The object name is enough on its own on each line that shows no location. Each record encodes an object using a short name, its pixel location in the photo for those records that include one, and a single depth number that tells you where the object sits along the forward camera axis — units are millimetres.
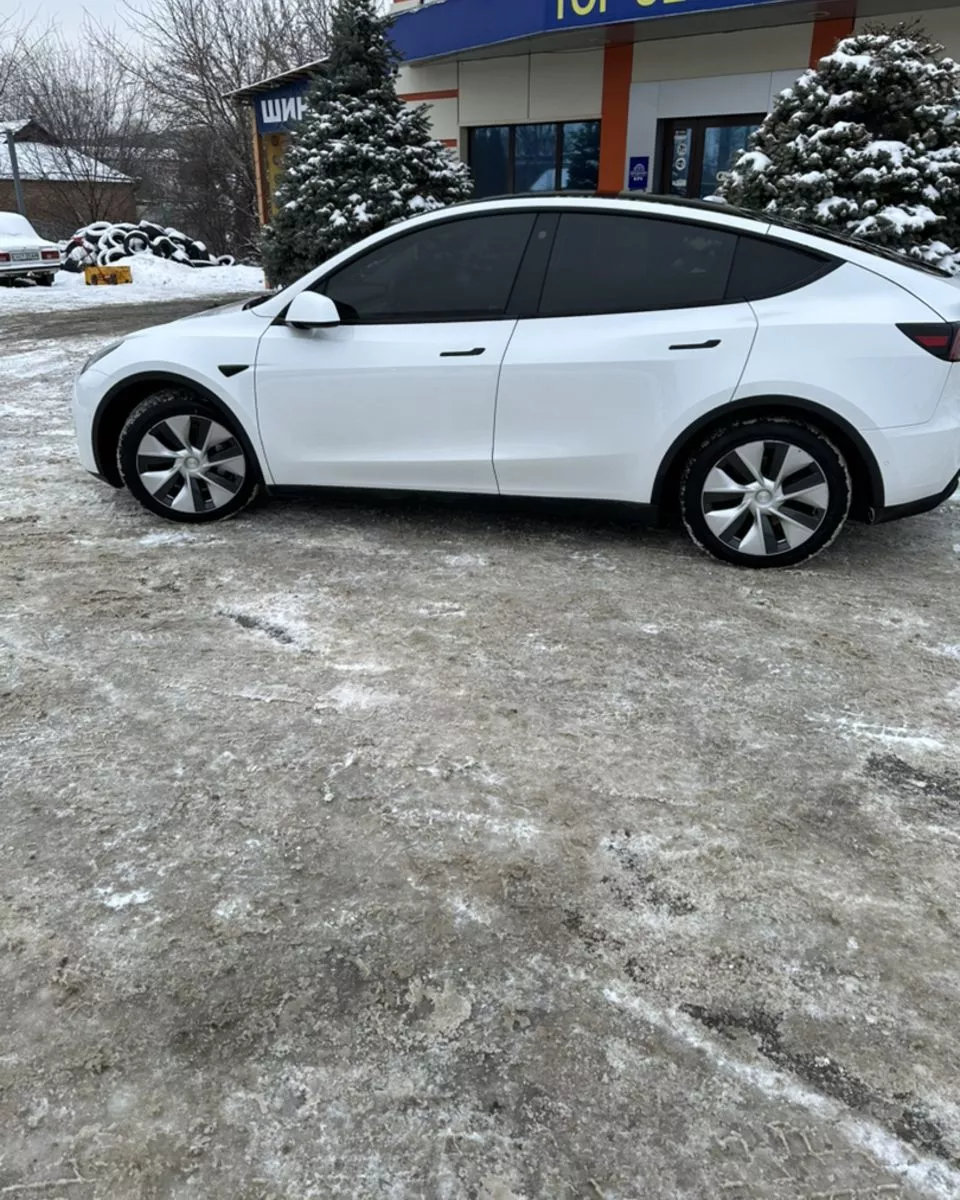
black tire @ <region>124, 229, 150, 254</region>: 22688
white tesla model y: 4008
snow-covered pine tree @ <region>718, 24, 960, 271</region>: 6855
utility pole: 24158
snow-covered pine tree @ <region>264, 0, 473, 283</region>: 10367
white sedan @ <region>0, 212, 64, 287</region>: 18859
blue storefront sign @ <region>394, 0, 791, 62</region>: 10734
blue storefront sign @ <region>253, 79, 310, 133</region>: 18016
